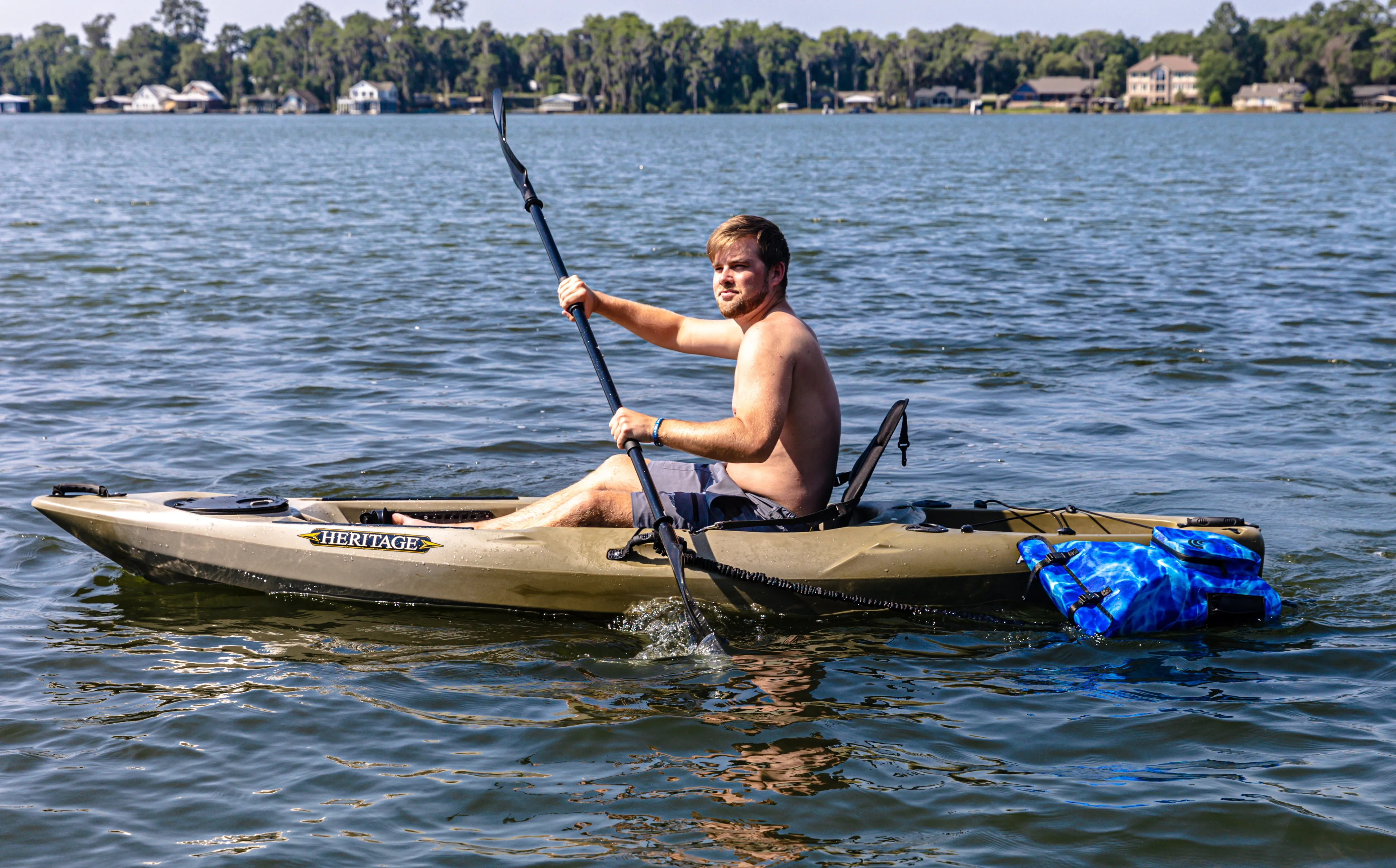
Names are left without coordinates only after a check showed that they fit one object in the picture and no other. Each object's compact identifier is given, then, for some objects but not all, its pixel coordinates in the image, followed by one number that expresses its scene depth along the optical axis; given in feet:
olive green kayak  19.30
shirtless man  18.07
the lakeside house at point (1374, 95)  418.10
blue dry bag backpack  18.76
